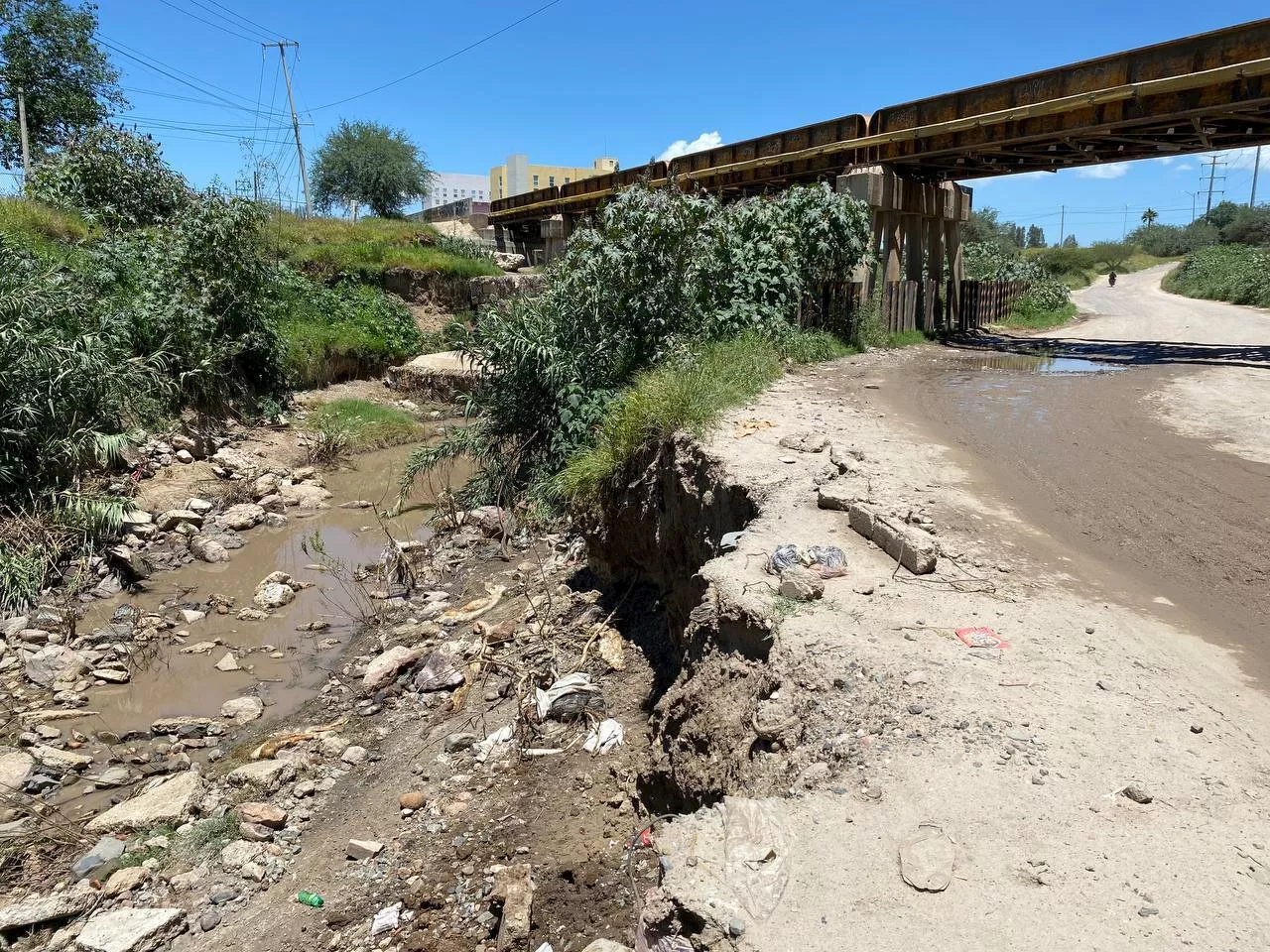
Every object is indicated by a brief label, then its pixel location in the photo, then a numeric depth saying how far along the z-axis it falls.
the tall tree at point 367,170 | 36.47
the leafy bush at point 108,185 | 16.48
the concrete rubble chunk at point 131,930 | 3.76
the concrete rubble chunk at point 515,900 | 3.26
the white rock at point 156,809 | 4.75
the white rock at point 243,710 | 6.20
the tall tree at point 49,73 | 26.64
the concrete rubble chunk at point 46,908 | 3.95
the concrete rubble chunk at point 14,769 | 5.21
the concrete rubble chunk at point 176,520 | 9.72
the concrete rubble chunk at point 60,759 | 5.48
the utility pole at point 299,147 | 32.12
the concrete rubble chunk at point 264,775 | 5.04
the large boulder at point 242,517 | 10.20
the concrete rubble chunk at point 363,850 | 4.17
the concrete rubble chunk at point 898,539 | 4.12
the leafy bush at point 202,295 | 12.12
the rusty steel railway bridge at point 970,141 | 10.22
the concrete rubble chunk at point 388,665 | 6.33
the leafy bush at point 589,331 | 9.41
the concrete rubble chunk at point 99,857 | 4.41
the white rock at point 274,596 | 8.20
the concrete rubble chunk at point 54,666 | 6.62
